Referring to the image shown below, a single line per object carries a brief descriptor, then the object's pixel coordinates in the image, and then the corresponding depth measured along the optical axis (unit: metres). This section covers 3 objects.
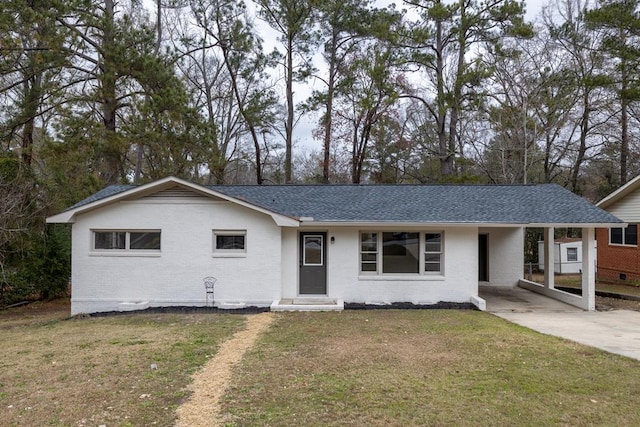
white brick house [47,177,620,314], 11.62
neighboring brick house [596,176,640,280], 16.97
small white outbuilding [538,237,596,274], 21.06
